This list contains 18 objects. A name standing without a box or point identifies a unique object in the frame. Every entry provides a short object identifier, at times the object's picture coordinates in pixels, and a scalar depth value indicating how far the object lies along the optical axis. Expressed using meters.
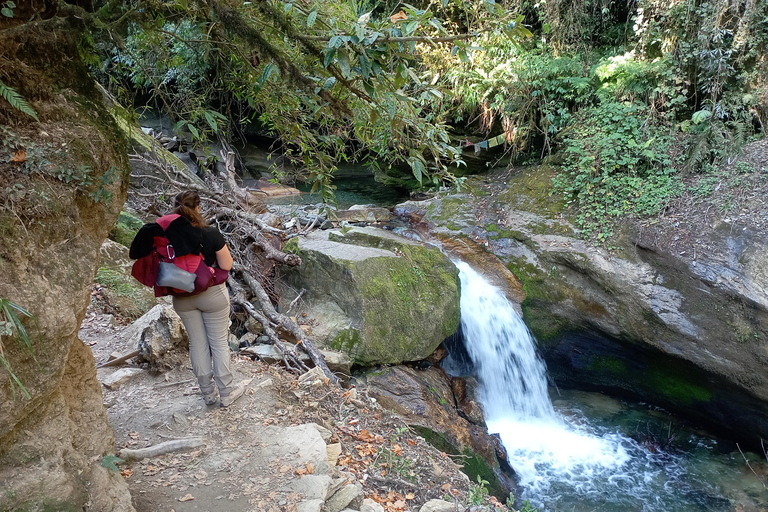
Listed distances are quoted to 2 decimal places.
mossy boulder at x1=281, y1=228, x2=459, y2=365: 6.30
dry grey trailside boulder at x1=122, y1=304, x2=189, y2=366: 4.62
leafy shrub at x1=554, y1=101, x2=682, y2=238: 8.06
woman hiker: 3.37
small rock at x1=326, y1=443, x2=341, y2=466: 3.66
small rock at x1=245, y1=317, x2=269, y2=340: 5.96
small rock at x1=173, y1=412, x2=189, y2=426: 3.82
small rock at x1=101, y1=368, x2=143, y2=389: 4.31
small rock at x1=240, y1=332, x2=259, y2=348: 5.65
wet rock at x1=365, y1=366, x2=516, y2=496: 5.66
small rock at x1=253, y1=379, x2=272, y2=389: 4.48
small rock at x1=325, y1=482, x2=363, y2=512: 3.14
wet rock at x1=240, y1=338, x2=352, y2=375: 5.27
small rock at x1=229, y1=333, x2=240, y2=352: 5.41
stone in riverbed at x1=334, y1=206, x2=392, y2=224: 10.71
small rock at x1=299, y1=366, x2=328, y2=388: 4.76
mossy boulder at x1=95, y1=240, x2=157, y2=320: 5.92
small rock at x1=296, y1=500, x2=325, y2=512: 2.93
